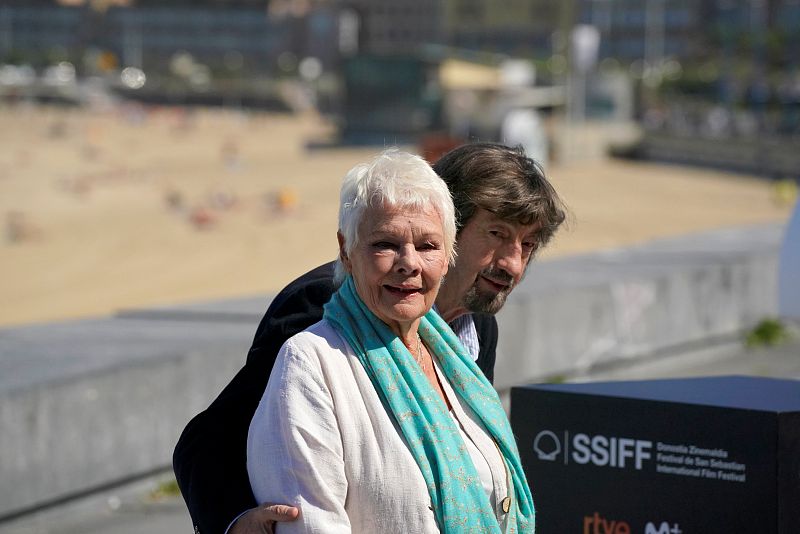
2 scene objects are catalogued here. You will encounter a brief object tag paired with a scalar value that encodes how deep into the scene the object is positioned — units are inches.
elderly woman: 174.6
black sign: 210.7
